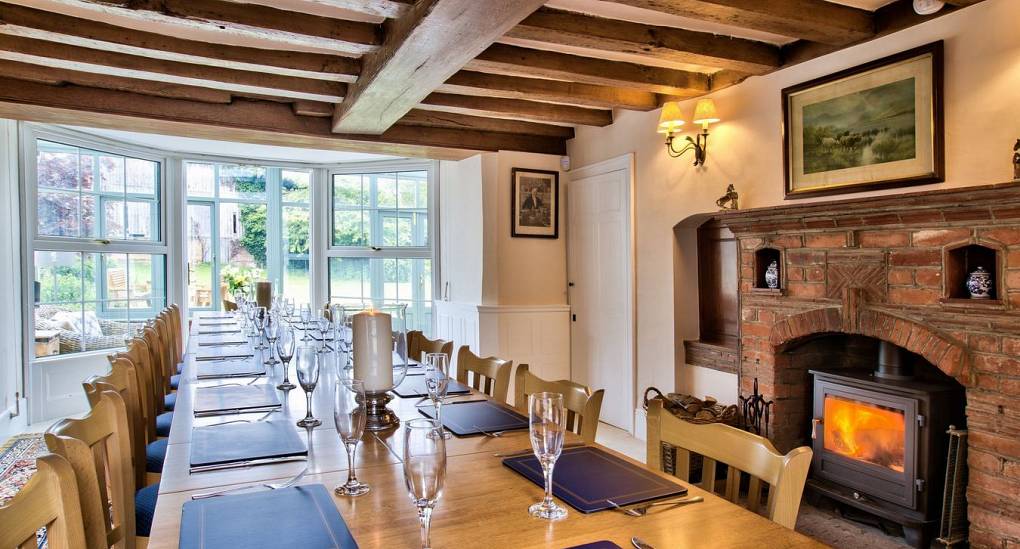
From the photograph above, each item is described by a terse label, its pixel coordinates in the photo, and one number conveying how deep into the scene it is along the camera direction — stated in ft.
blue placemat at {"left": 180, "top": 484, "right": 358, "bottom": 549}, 3.48
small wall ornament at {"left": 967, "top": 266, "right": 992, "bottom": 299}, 8.34
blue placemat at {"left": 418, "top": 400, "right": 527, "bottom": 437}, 6.08
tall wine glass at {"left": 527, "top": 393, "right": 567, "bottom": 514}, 3.96
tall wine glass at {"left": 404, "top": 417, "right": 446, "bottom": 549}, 3.10
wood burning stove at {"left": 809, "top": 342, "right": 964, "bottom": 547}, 8.94
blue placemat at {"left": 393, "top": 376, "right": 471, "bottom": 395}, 7.73
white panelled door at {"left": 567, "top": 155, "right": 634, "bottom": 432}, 15.38
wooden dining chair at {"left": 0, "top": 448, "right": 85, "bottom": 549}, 3.19
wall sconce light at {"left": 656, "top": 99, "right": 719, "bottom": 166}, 12.43
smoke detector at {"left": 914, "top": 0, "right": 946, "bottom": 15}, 8.71
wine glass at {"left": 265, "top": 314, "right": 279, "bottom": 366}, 9.49
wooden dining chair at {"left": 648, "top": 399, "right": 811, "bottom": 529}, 4.13
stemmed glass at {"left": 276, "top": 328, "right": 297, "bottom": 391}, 7.80
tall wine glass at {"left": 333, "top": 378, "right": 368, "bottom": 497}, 4.29
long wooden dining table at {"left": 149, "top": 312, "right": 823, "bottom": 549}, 3.62
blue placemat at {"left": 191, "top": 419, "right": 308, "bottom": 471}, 5.04
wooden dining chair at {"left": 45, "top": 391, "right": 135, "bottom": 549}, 4.38
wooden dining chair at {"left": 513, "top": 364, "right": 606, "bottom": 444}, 6.23
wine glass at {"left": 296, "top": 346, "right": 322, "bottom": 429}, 5.90
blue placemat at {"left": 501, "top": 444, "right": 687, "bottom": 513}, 4.20
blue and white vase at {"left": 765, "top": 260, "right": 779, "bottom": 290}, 11.28
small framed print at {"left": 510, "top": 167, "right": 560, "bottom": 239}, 17.26
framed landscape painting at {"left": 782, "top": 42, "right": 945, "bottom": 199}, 9.10
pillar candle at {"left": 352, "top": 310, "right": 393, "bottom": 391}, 6.14
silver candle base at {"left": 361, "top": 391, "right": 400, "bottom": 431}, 6.20
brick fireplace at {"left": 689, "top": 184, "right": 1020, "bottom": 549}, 7.98
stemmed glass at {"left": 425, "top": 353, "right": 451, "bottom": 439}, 6.16
